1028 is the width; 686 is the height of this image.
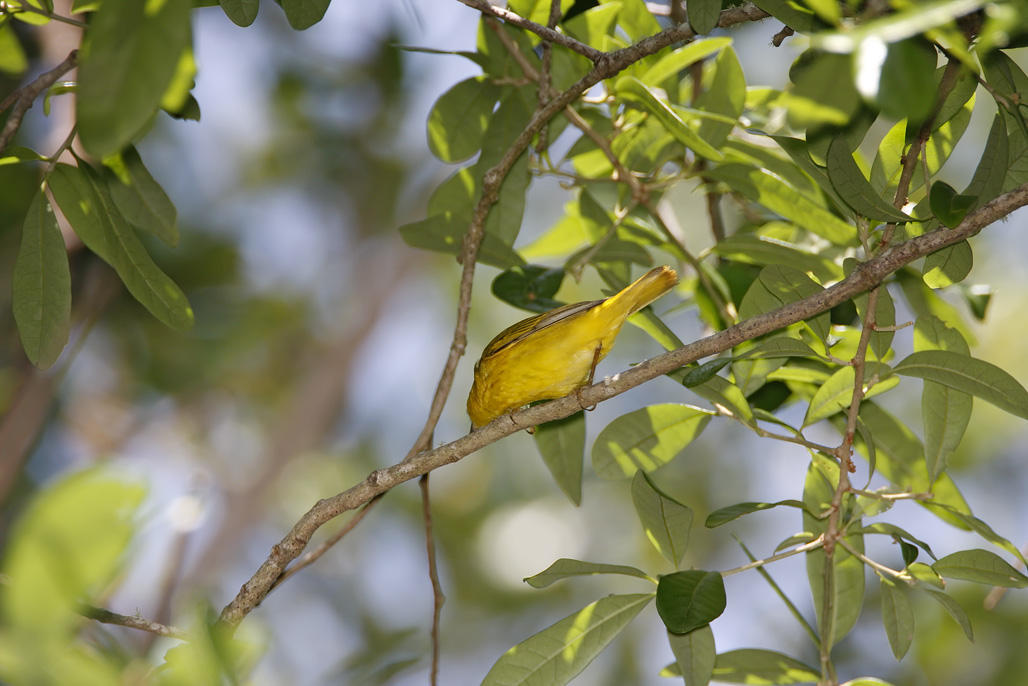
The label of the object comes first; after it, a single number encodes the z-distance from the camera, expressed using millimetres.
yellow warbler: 6090
